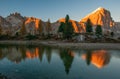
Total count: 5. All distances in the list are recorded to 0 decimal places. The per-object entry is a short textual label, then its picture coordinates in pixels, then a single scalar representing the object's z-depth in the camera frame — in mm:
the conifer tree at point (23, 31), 136250
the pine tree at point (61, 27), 123925
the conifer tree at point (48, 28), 141000
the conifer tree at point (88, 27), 119875
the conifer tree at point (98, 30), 112625
